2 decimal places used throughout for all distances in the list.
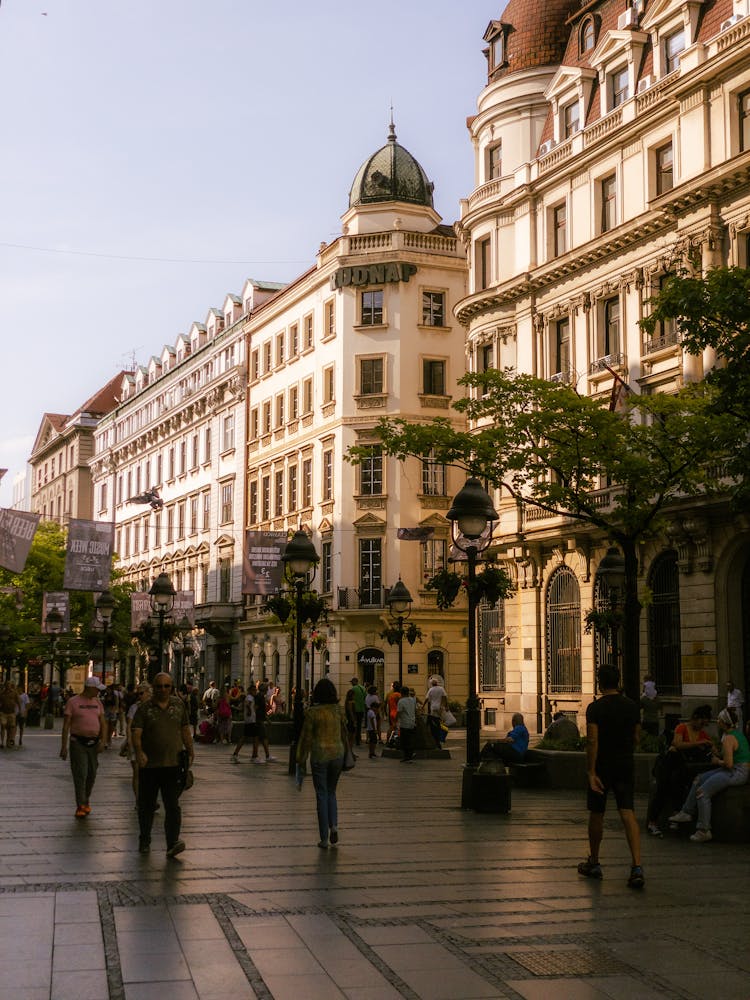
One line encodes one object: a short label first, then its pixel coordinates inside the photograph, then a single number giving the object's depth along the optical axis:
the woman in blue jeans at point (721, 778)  14.77
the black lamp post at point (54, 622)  49.16
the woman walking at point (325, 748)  14.03
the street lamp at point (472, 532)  18.45
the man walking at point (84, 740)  16.80
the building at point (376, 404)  57.94
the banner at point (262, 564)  39.72
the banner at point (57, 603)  51.28
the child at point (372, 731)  31.80
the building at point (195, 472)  73.75
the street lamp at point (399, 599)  36.01
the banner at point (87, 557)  36.97
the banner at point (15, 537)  24.69
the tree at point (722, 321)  19.19
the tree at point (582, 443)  25.39
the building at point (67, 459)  112.69
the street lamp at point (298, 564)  24.69
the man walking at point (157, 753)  13.55
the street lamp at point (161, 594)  35.47
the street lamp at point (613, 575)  27.48
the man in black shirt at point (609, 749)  11.60
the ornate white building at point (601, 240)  34.72
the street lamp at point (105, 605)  38.94
